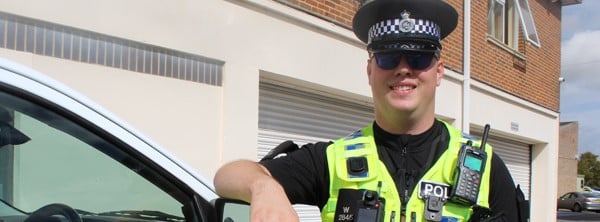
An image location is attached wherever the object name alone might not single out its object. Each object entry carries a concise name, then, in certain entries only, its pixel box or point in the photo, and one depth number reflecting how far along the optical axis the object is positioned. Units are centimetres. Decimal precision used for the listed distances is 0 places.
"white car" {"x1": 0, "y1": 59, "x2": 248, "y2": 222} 163
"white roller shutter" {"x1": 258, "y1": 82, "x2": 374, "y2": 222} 586
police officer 159
